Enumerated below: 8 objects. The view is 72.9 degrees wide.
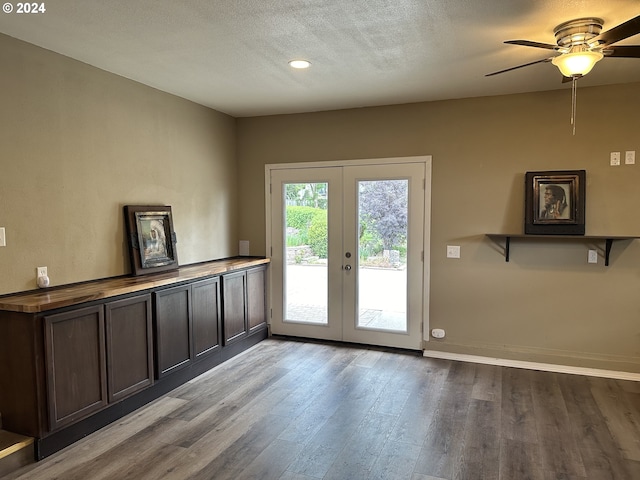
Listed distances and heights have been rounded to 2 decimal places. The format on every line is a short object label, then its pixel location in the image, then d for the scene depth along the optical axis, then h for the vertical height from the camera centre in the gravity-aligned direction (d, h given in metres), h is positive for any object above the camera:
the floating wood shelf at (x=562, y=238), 3.73 -0.20
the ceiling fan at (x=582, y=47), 2.44 +0.97
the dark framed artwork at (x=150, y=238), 3.70 -0.17
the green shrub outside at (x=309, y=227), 4.93 -0.11
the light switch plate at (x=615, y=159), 3.85 +0.50
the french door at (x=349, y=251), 4.56 -0.38
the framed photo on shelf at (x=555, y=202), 3.92 +0.12
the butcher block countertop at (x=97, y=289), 2.57 -0.49
